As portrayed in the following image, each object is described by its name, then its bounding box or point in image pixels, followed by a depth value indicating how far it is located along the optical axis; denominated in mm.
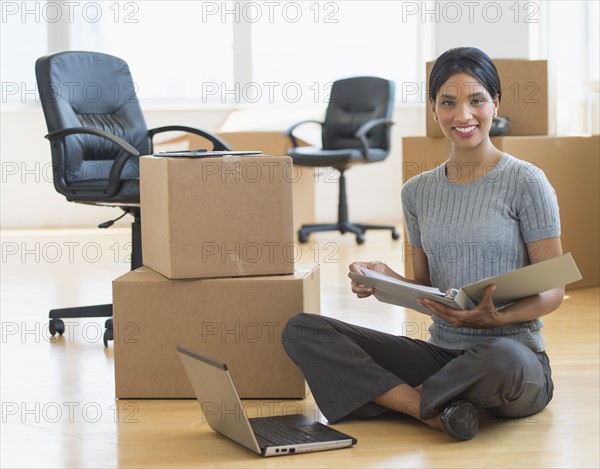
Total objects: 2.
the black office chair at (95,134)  3277
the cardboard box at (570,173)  4035
